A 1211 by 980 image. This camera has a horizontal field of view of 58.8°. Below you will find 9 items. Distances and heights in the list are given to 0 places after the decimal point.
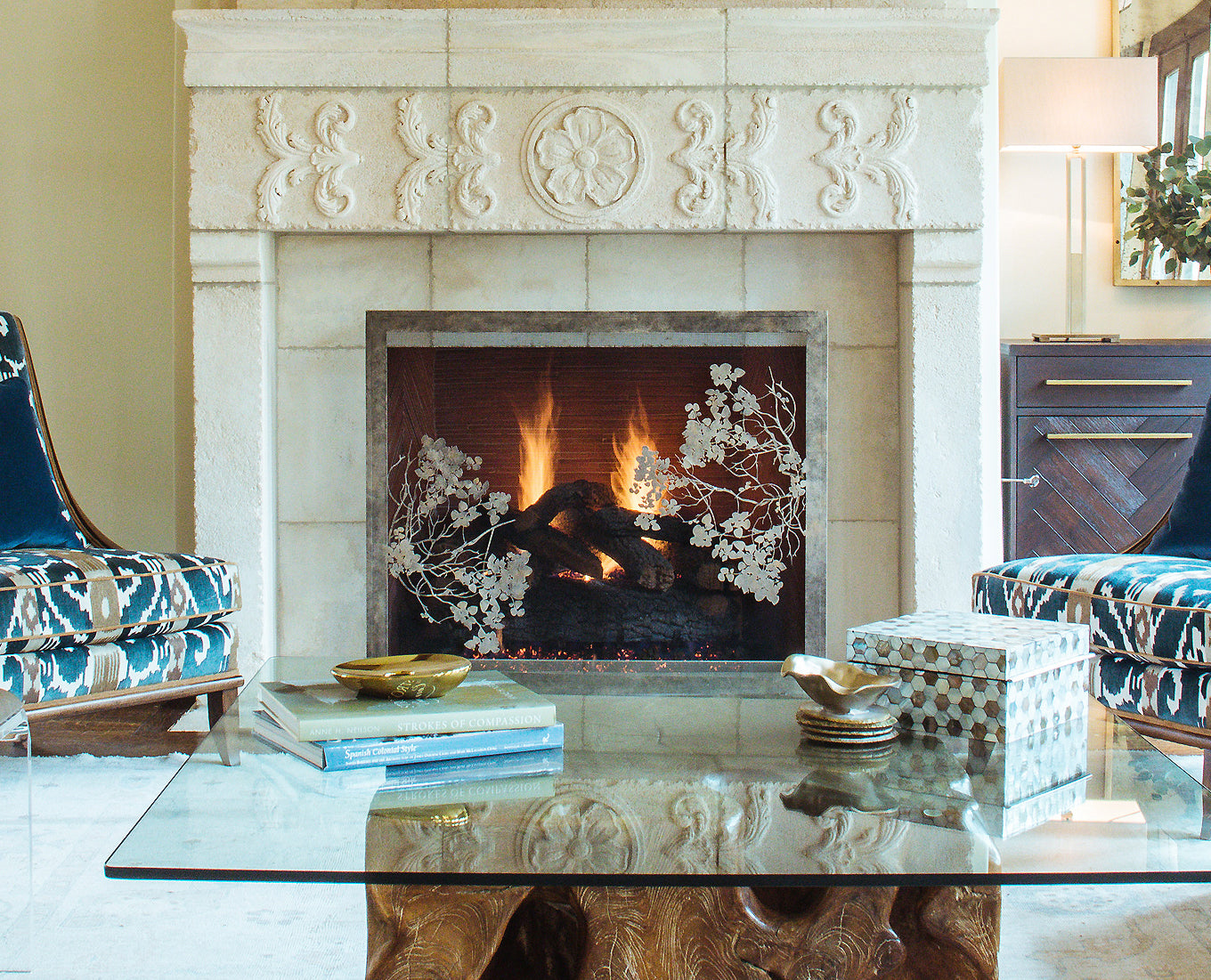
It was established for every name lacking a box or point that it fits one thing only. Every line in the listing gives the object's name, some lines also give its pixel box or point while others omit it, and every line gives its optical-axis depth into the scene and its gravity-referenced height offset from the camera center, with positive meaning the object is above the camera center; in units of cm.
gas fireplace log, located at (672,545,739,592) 271 -23
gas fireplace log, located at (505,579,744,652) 271 -35
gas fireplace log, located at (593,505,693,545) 272 -13
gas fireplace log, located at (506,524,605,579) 272 -19
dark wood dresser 288 +10
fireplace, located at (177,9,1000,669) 255 +77
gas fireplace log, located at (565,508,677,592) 271 -22
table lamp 316 +110
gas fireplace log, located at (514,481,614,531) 272 -6
